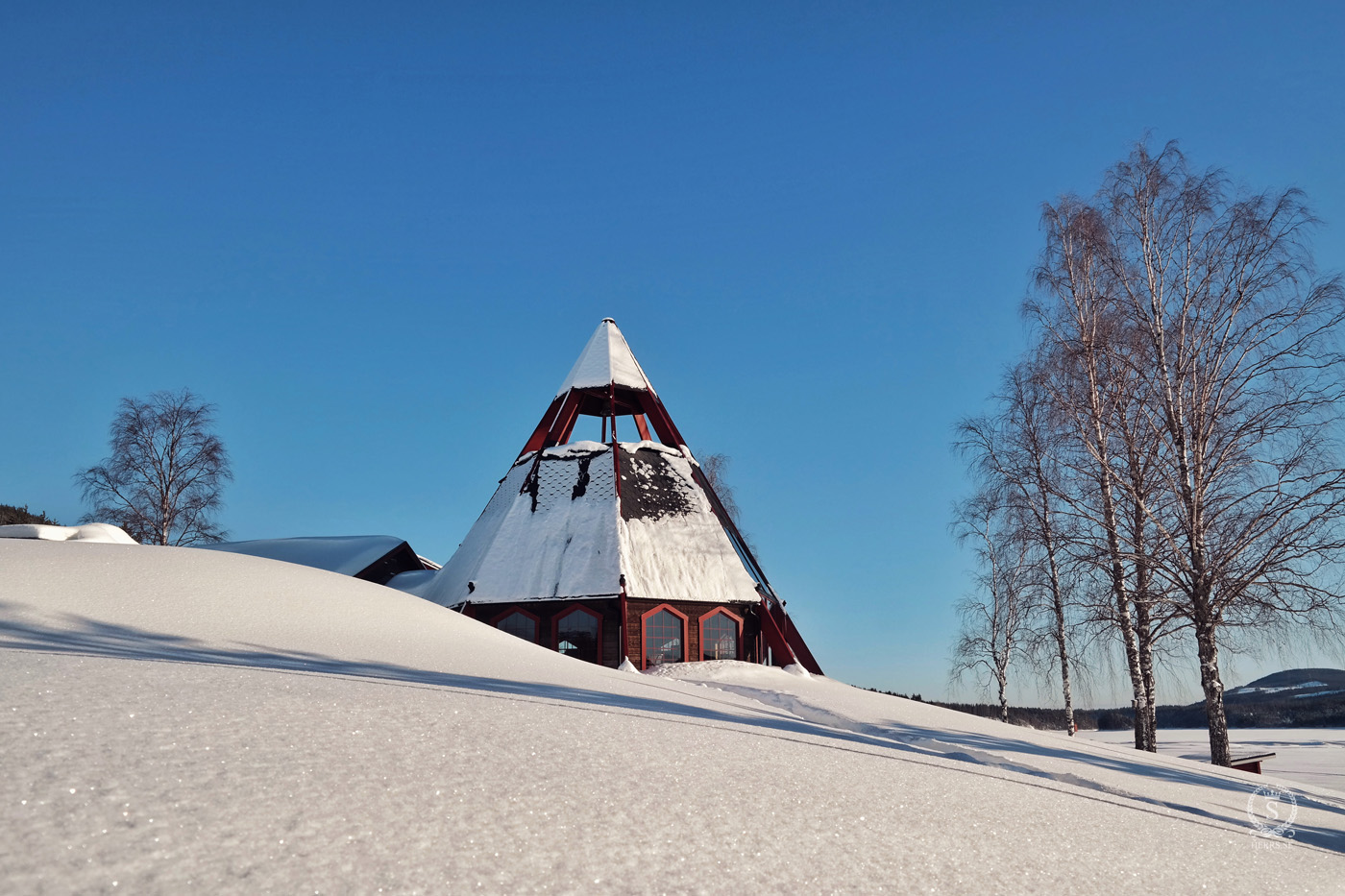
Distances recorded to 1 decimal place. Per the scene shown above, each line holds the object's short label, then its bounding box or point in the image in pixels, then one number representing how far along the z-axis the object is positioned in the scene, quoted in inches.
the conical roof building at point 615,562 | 767.7
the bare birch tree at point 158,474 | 1057.5
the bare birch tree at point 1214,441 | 536.1
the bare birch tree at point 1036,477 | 654.5
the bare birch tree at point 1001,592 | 674.8
